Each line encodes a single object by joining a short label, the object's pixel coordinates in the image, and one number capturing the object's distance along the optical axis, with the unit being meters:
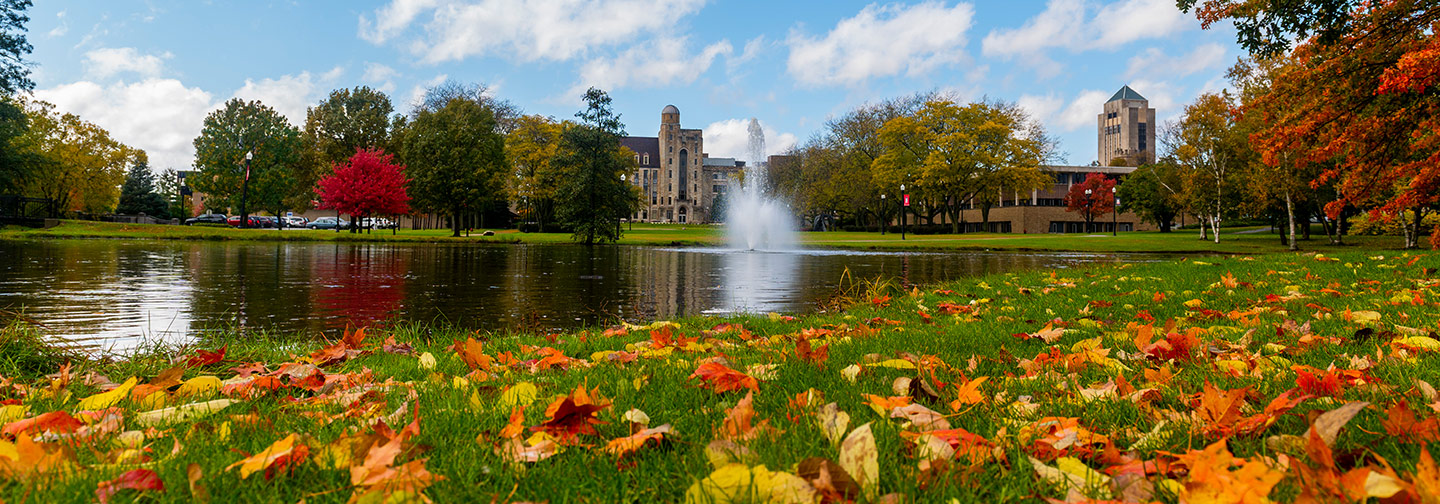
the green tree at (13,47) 31.44
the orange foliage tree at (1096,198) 64.50
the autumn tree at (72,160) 46.52
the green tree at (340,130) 55.31
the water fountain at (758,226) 35.02
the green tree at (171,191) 74.56
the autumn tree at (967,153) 51.50
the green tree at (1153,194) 52.29
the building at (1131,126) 125.56
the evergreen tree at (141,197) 72.00
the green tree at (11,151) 34.19
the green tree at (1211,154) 32.69
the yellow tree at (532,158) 56.38
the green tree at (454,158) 44.66
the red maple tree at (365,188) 38.72
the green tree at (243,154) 48.09
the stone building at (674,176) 131.12
